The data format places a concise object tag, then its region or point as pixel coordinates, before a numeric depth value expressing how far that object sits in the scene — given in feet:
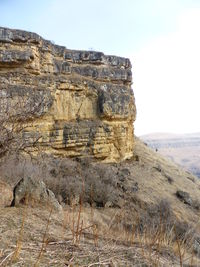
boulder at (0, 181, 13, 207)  20.15
